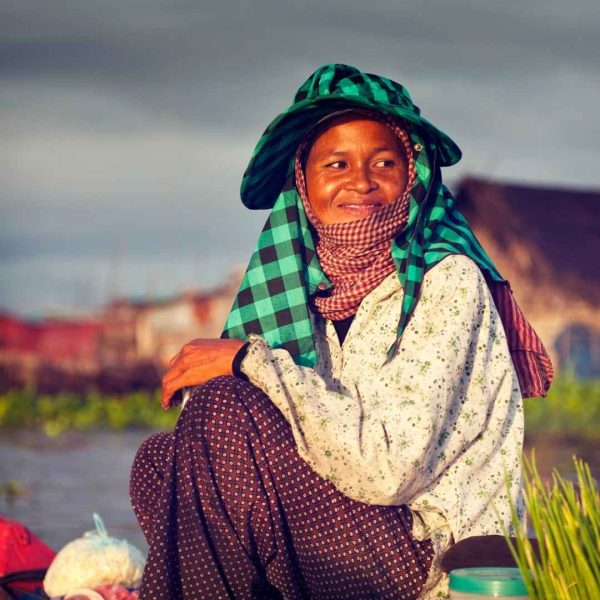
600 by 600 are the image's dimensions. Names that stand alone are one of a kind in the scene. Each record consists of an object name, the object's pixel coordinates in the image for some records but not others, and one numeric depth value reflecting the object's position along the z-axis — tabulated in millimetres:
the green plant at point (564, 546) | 2055
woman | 2773
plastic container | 2133
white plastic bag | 3375
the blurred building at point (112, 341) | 19047
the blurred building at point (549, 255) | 17578
